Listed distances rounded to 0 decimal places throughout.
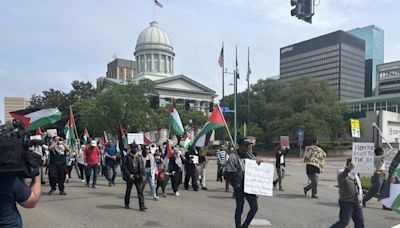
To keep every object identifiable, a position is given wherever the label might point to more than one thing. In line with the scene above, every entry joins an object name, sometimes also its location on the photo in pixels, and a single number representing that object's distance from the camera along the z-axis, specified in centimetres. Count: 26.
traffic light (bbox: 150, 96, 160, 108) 3111
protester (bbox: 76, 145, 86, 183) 1532
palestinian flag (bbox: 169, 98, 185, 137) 1362
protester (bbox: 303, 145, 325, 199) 1130
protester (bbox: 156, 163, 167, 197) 1132
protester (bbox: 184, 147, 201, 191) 1274
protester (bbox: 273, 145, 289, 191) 1284
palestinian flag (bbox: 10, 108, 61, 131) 930
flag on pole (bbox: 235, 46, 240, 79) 3847
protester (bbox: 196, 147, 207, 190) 1326
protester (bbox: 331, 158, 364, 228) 621
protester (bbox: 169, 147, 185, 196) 1173
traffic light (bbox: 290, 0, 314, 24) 1180
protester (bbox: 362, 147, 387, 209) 998
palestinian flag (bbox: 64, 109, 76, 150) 1625
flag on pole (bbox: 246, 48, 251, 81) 3991
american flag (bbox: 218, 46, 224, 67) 3871
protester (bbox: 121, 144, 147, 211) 897
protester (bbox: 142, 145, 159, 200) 1055
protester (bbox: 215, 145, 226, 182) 1432
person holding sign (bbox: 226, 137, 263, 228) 657
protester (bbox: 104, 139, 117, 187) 1390
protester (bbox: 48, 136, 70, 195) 1139
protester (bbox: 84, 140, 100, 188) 1284
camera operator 283
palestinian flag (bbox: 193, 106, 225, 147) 951
